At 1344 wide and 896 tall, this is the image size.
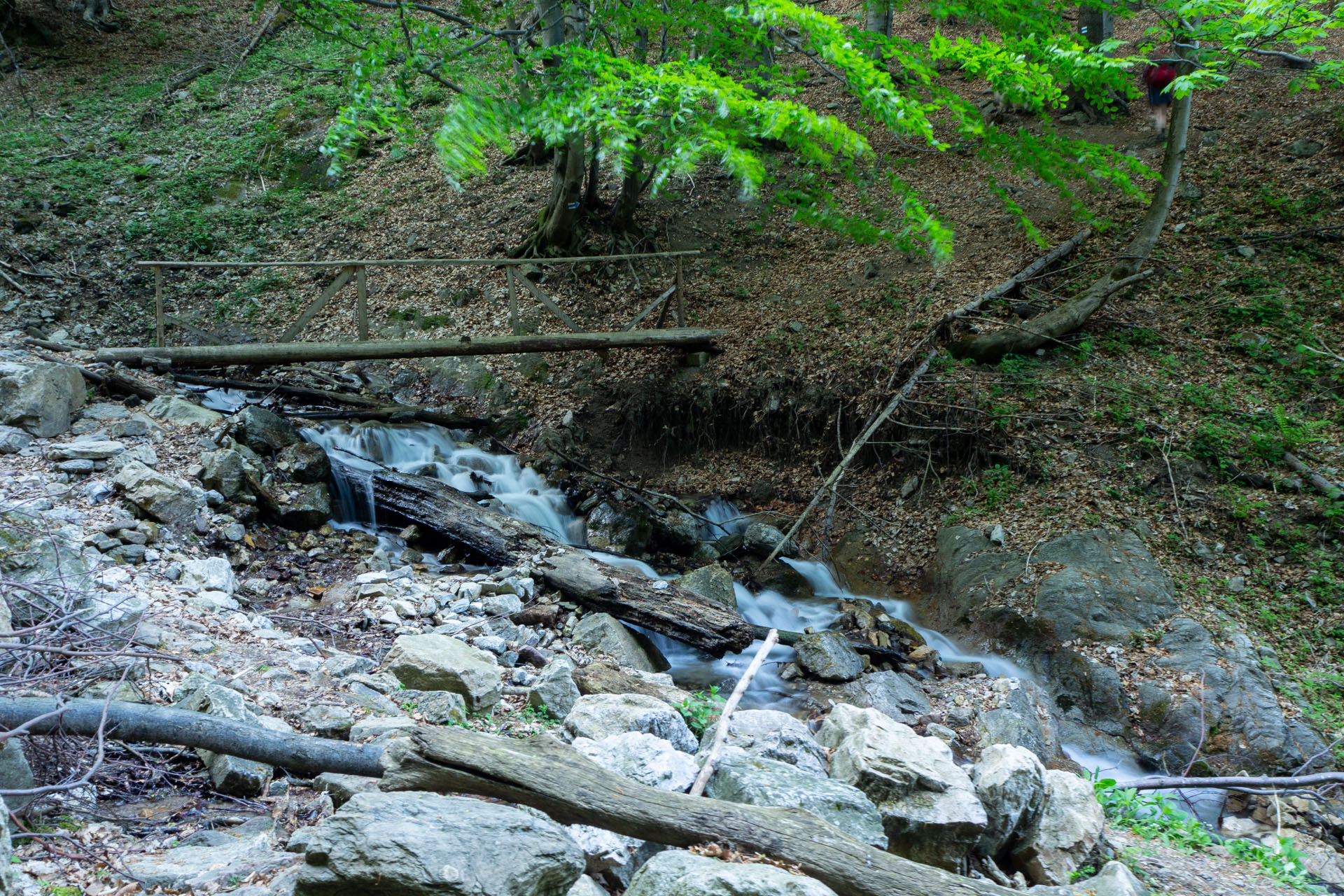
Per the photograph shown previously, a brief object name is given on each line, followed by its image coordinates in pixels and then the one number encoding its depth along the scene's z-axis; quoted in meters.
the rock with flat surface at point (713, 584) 7.27
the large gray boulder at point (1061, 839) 3.38
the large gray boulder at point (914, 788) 3.29
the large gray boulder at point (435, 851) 2.04
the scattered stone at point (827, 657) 6.27
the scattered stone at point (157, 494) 5.87
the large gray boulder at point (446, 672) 4.23
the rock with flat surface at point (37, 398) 6.51
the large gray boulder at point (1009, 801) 3.51
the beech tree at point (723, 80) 5.54
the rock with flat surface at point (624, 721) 3.85
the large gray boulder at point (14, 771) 2.44
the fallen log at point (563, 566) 6.32
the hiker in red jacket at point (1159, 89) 11.16
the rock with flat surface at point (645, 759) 3.17
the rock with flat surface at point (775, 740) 3.78
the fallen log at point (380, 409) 9.77
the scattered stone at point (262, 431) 7.76
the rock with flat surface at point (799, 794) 3.00
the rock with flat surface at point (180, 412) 7.64
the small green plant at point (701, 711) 4.44
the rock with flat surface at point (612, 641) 5.85
